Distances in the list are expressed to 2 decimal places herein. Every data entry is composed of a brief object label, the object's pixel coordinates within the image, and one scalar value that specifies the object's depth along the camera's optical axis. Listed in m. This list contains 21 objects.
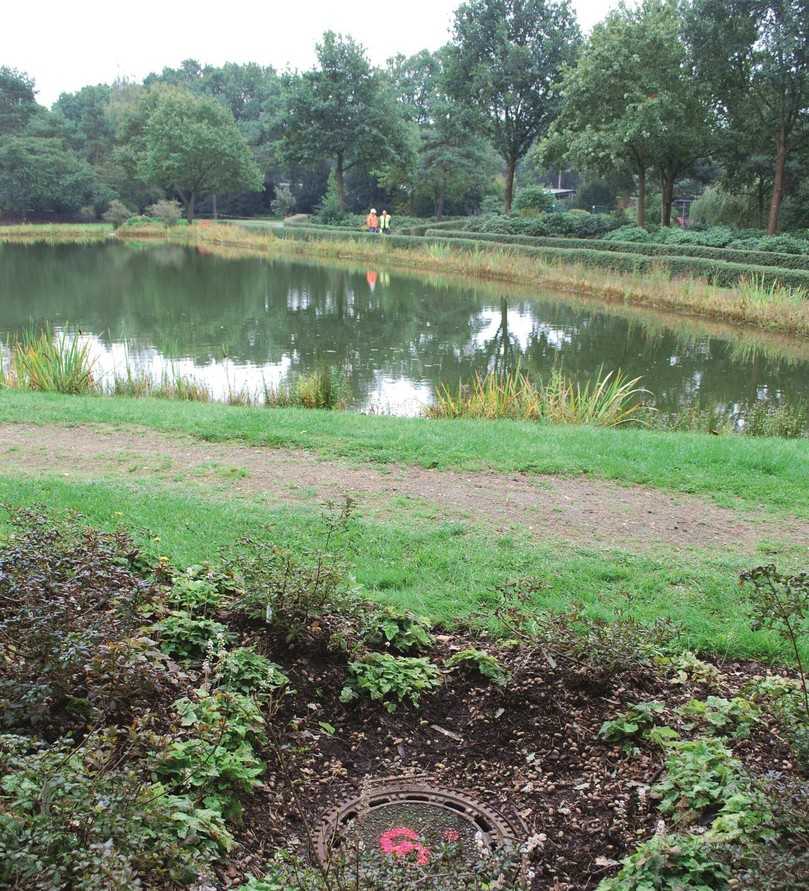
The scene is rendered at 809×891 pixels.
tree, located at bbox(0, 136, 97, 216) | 54.09
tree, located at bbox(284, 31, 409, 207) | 45.84
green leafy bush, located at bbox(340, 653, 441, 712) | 3.45
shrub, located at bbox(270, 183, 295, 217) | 58.28
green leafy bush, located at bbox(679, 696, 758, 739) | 3.11
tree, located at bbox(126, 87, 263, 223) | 52.69
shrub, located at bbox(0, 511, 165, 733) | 2.81
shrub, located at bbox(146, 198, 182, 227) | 49.53
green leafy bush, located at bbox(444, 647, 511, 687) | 3.56
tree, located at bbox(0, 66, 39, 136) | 61.69
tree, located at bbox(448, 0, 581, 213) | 39.06
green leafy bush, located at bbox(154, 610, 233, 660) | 3.49
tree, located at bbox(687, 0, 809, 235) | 26.14
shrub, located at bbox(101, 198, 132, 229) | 51.16
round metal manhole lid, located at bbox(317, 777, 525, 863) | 2.67
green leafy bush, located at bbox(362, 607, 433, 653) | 3.76
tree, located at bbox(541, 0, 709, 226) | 28.02
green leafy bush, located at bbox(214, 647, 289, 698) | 3.26
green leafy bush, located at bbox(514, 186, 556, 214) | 38.41
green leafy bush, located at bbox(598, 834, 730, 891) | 2.37
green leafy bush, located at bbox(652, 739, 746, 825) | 2.70
